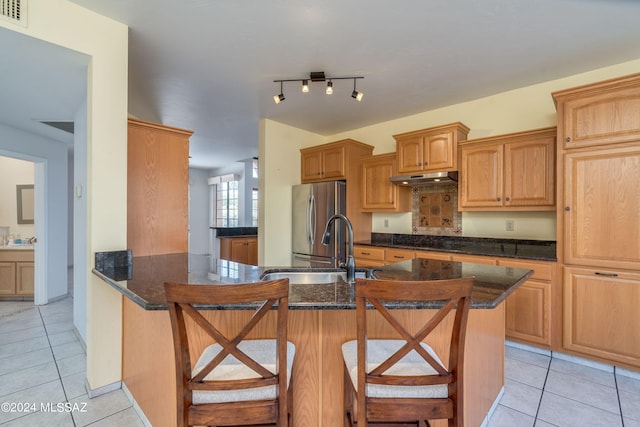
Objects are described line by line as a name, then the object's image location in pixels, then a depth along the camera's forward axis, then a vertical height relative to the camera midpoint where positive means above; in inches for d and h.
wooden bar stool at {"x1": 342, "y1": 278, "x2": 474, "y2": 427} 38.6 -22.4
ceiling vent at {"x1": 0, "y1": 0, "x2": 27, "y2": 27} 63.0 +44.6
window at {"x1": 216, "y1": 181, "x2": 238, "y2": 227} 306.0 +10.8
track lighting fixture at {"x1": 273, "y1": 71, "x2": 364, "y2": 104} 106.8 +51.5
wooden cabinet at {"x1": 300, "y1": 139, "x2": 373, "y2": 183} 158.6 +31.0
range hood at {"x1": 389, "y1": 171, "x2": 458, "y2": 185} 131.3 +16.8
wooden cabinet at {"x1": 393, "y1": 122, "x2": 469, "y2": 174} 128.8 +30.6
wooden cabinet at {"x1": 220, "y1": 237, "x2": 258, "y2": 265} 211.7 -26.3
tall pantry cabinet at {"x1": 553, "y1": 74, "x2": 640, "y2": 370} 86.7 -0.9
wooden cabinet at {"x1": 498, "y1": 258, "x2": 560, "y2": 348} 100.0 -33.1
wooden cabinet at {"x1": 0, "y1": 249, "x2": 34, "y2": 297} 163.6 -36.2
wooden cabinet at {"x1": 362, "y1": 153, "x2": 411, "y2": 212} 153.0 +13.9
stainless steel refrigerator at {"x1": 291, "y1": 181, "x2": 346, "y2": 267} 153.2 -4.3
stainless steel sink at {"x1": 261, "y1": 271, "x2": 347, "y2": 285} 76.9 -16.5
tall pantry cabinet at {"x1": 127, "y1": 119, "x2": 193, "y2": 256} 94.7 +8.6
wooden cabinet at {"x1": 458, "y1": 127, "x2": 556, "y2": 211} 108.0 +16.9
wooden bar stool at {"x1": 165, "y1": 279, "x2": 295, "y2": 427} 37.9 -22.6
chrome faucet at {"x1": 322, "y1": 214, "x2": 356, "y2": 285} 64.5 -10.7
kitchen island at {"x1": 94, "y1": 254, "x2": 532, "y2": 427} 52.6 -24.0
